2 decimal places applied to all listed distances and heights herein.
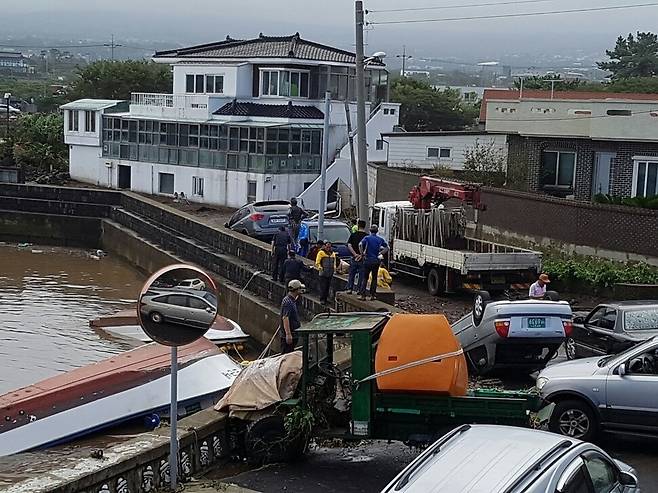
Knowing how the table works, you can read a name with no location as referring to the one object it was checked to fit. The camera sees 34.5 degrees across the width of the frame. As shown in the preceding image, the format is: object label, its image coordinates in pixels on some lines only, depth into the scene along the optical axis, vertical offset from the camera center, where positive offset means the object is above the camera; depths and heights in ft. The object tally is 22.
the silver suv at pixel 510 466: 22.50 -7.60
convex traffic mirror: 30.14 -5.68
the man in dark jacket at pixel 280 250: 84.74 -10.91
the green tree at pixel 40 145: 197.67 -7.22
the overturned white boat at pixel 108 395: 52.47 -14.94
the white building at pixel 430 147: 141.69 -4.09
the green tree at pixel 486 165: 126.41 -5.48
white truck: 78.84 -10.51
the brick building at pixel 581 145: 108.27 -2.42
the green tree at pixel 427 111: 290.56 +2.03
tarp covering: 38.14 -9.87
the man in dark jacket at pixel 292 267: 78.42 -11.28
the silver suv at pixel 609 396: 39.45 -10.24
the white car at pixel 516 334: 49.67 -10.02
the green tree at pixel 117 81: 266.57 +7.32
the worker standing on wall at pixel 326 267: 74.02 -10.67
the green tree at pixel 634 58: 357.41 +22.61
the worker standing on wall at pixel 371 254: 68.03 -8.74
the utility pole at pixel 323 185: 94.22 -6.35
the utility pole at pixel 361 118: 79.56 -0.12
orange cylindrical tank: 35.81 -8.13
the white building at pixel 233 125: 159.12 -2.01
